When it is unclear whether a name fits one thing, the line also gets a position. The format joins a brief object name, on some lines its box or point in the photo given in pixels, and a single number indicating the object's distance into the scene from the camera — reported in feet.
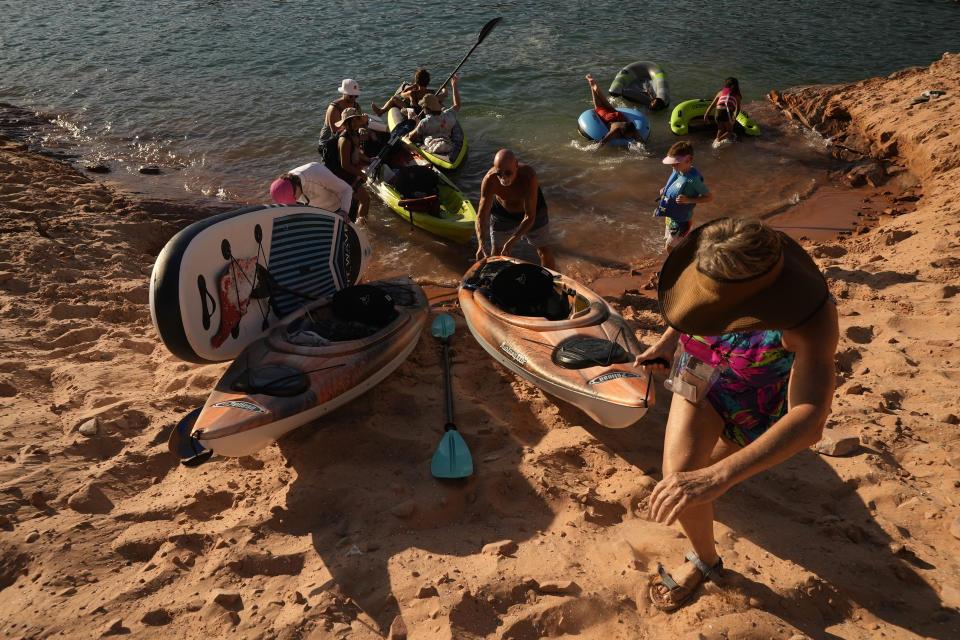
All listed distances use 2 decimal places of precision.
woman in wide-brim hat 7.26
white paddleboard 14.78
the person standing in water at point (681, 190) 20.02
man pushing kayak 20.11
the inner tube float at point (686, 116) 36.47
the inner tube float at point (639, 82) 41.91
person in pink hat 20.18
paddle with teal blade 13.32
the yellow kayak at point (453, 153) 32.24
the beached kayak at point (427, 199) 26.50
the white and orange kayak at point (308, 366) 13.71
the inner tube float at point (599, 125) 35.69
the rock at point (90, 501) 12.78
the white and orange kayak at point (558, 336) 14.16
